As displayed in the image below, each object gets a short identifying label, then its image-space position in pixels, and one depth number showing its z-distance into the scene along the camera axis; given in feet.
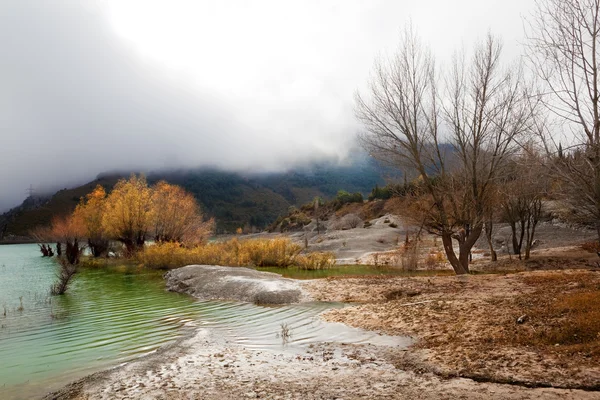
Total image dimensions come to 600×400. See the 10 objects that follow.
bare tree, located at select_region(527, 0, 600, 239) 26.66
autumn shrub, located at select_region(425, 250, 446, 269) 90.79
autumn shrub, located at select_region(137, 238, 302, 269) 102.89
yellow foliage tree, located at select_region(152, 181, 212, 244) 141.38
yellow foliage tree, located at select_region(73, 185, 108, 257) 157.17
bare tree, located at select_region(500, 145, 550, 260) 62.83
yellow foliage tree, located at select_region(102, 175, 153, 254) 133.69
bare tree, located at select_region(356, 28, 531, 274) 59.47
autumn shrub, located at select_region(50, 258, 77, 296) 64.75
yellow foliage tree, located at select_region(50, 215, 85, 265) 145.89
